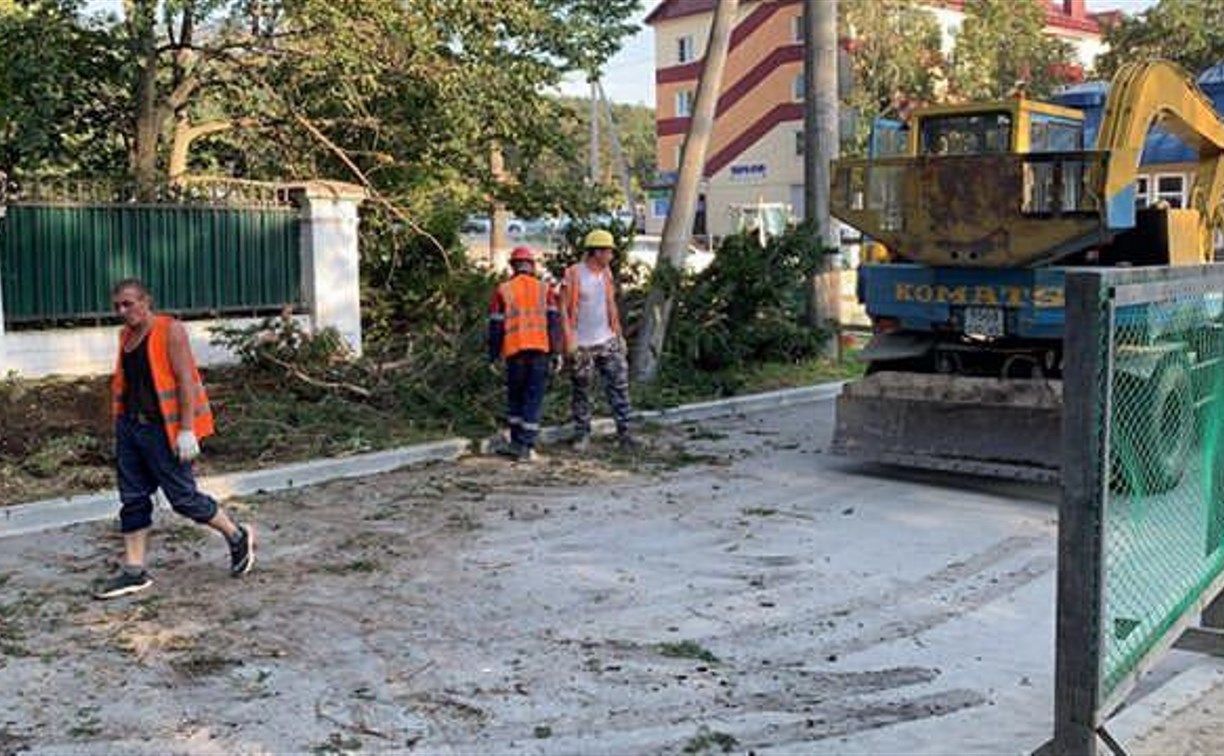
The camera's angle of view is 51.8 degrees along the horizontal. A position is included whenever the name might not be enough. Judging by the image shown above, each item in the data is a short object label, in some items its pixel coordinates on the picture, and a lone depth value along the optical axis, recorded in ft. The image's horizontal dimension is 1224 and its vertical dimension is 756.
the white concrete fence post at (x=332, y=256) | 47.50
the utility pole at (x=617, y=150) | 147.78
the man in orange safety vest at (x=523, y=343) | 33.32
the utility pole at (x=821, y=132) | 51.11
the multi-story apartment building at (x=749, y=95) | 175.11
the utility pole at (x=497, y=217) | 55.47
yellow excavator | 28.40
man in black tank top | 21.22
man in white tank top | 35.01
